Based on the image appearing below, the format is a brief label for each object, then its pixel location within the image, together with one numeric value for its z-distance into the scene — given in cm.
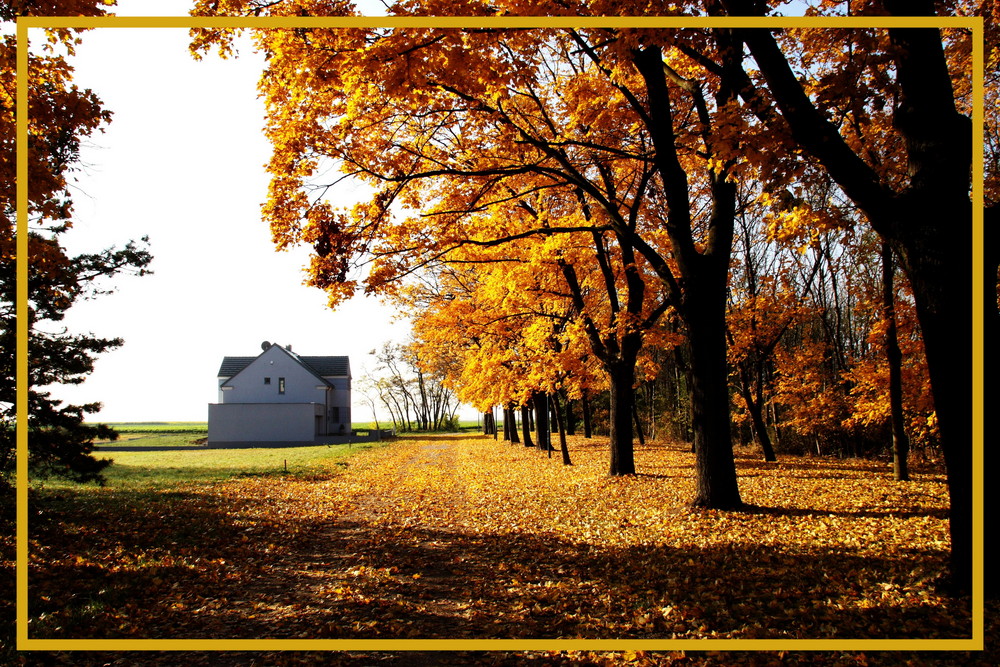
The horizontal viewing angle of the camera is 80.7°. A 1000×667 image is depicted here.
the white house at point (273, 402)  4597
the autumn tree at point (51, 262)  721
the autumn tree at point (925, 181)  479
